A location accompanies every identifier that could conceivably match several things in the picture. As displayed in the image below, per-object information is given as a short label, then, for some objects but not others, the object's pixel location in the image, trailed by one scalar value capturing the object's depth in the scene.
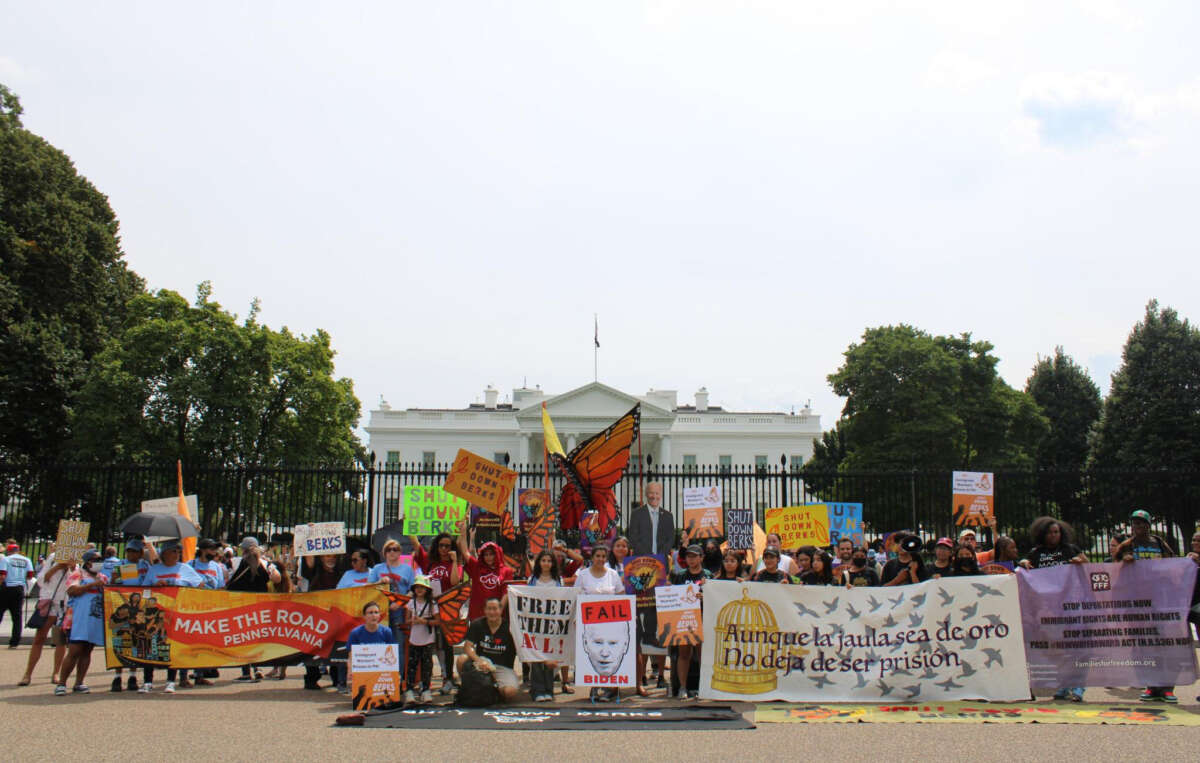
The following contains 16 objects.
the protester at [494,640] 9.60
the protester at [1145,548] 9.18
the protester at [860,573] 10.09
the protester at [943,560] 9.60
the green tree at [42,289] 29.91
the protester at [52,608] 10.32
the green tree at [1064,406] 53.00
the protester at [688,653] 9.62
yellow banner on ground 7.96
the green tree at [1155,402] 36.19
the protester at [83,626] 9.79
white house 68.06
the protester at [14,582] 13.98
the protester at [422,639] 9.39
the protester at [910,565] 9.80
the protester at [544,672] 9.61
